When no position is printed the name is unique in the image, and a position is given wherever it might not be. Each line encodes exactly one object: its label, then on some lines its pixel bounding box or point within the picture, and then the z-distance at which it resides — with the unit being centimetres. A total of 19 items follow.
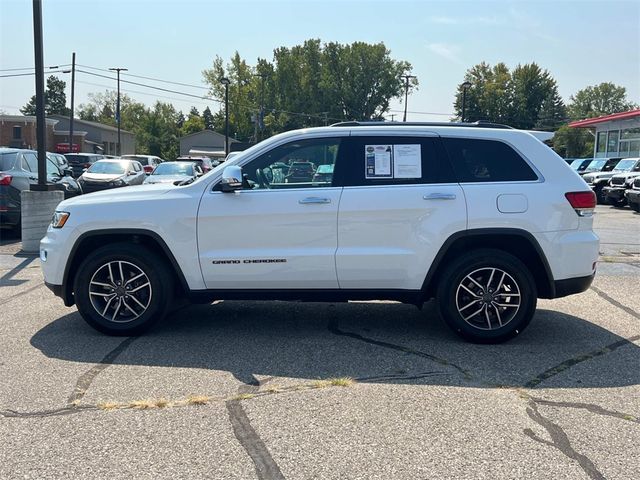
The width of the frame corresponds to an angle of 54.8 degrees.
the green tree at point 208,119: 11344
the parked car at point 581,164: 3299
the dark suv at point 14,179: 1174
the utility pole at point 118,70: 6294
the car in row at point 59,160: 1529
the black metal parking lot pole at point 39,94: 1076
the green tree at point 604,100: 12091
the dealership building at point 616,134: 3638
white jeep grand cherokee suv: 535
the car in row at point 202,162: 2460
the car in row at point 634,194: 1862
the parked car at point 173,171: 1966
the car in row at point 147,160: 3028
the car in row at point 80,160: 2986
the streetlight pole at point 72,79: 4700
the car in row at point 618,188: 2072
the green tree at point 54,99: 10975
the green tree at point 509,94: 8181
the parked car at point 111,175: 2022
